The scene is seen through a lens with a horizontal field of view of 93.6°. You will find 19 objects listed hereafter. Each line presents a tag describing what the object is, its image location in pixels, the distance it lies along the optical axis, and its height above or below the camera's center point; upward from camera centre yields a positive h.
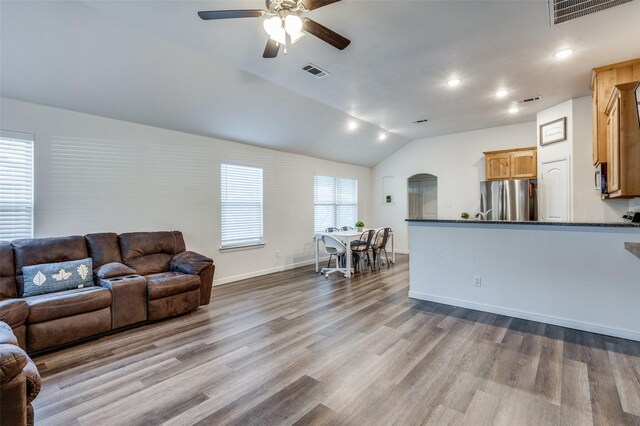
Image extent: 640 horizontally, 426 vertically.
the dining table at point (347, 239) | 5.73 -0.49
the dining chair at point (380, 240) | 6.36 -0.59
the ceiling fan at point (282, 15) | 2.16 +1.48
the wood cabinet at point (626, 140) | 3.16 +0.77
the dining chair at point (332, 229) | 6.79 -0.38
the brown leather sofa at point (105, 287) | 2.76 -0.79
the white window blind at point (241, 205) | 5.47 +0.16
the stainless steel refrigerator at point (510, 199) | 5.77 +0.27
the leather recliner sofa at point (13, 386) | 1.31 -0.78
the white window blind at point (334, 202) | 7.46 +0.30
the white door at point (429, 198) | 8.93 +0.44
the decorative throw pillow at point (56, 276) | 3.04 -0.65
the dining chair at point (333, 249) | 5.90 -0.71
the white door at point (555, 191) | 4.91 +0.36
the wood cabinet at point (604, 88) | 3.66 +1.57
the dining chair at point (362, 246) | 6.03 -0.66
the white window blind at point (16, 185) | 3.35 +0.34
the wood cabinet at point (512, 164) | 6.10 +1.02
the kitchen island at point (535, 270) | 3.02 -0.68
